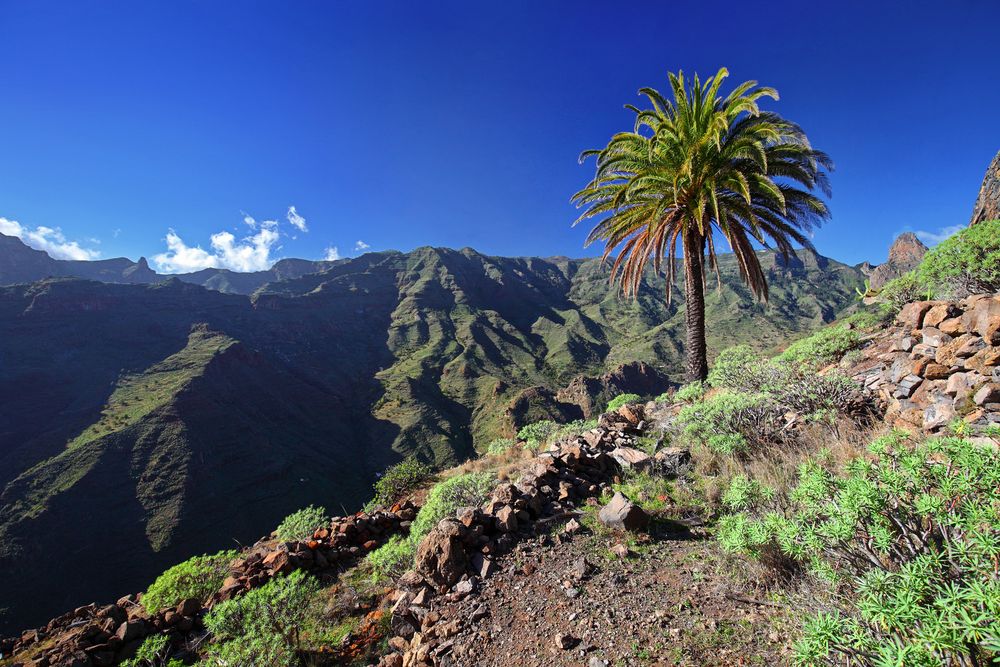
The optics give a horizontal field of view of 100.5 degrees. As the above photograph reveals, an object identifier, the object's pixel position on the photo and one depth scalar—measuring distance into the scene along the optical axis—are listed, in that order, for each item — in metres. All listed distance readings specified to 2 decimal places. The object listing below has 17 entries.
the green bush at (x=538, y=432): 11.51
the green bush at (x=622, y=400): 14.51
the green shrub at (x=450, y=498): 6.43
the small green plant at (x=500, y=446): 12.58
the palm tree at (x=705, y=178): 10.37
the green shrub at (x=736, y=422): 6.09
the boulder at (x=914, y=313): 6.05
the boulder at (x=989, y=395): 4.40
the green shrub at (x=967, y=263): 6.79
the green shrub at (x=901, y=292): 7.86
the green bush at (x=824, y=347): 8.06
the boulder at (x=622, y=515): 4.86
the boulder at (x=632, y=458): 6.59
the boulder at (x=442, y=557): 4.52
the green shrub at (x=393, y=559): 5.48
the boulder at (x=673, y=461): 6.28
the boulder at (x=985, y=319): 4.87
